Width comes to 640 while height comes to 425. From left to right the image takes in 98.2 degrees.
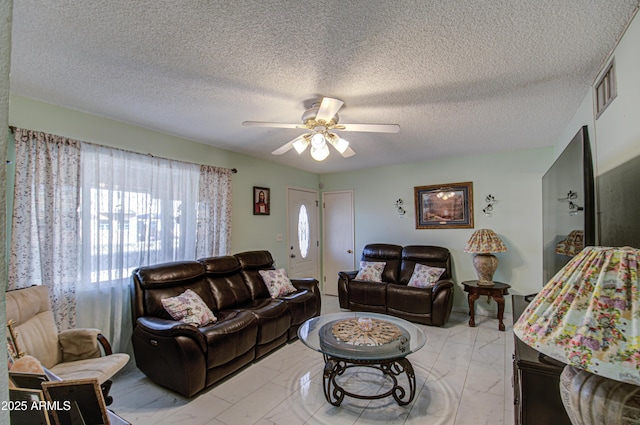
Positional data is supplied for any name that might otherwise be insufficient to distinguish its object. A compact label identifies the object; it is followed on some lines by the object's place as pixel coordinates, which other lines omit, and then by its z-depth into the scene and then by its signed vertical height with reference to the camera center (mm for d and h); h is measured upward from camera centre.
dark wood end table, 3594 -987
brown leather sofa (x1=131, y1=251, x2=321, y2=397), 2271 -999
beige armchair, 1920 -918
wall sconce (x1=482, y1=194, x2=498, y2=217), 4168 +215
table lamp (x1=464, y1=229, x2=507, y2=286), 3719 -436
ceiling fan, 2195 +752
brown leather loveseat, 3723 -1024
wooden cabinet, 1249 -803
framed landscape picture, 4332 +209
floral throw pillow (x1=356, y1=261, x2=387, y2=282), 4406 -856
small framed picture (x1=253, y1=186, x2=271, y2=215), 4320 +300
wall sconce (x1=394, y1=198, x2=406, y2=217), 4914 +207
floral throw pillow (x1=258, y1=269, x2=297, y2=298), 3649 -854
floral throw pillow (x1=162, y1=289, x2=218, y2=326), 2615 -870
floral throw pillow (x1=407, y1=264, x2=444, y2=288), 3999 -849
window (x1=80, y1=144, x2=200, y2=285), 2598 +91
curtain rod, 2181 +724
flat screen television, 1651 +90
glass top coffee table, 2057 -1002
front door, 5059 -273
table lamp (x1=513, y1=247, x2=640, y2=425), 664 -299
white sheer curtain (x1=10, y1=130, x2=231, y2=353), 2254 -23
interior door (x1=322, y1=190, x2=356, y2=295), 5477 -348
